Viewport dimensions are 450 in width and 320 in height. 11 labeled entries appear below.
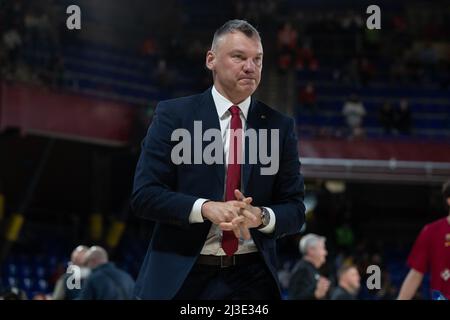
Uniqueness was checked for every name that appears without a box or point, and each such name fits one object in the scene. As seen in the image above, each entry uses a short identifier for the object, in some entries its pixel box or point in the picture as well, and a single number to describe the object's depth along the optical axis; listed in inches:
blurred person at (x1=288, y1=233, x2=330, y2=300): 597.3
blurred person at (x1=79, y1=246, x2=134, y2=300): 542.7
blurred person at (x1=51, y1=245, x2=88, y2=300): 610.5
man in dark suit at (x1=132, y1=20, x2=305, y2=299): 226.2
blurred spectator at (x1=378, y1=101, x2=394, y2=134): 1315.2
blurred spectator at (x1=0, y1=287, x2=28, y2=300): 514.7
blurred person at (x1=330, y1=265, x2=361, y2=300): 593.6
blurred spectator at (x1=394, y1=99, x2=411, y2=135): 1311.5
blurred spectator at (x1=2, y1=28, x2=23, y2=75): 1138.0
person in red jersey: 408.2
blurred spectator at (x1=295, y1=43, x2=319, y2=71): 1464.1
